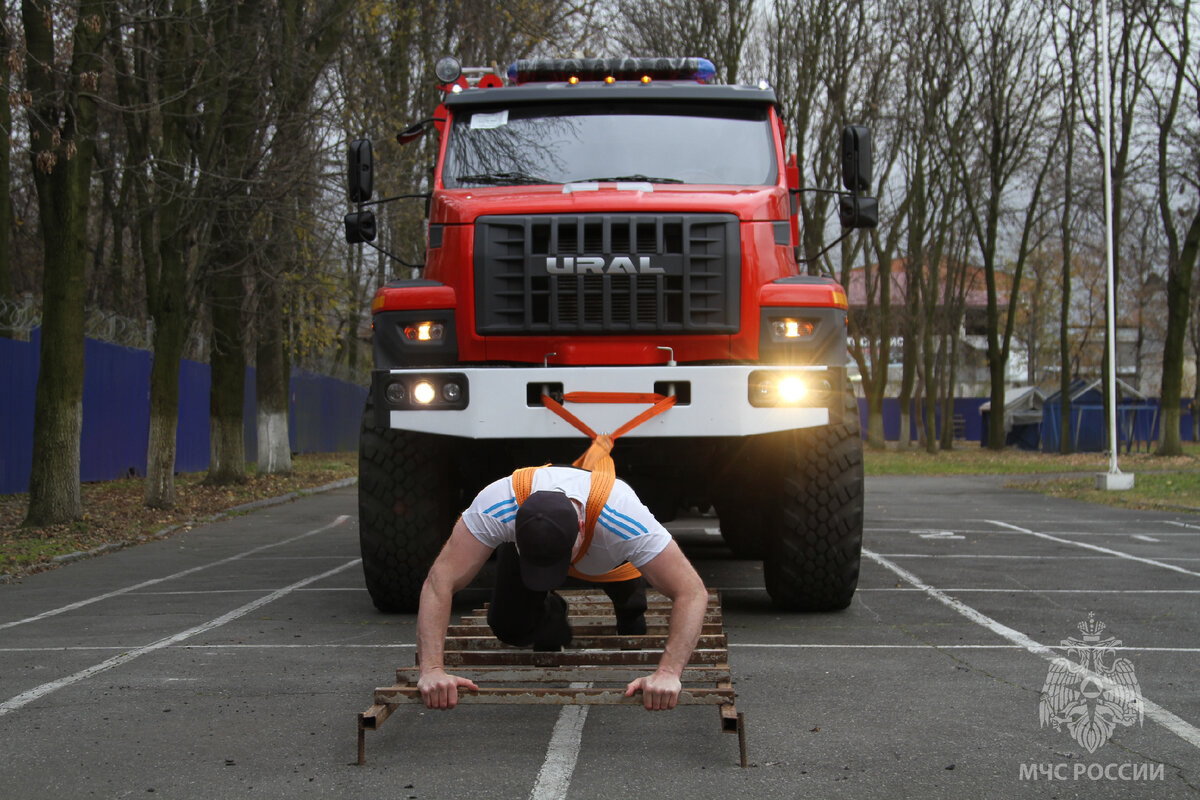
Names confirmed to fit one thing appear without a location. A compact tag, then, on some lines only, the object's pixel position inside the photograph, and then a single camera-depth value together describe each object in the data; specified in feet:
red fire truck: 23.08
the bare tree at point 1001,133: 110.42
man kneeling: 14.08
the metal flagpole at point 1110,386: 67.62
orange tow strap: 14.98
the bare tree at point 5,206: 58.90
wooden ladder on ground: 14.80
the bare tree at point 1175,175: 100.07
